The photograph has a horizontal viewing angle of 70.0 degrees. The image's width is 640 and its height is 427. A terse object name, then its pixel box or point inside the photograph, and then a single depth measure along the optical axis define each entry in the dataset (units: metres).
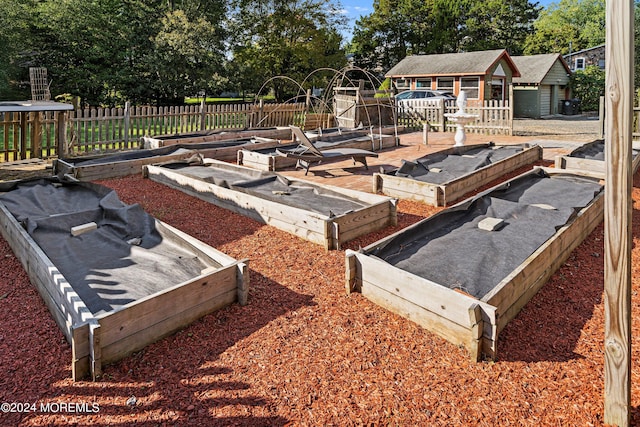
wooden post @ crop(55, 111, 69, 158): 10.49
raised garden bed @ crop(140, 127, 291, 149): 11.57
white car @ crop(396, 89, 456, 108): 24.17
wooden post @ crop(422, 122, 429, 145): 12.85
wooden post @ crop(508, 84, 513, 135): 14.88
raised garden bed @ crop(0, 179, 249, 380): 3.06
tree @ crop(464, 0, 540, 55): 40.69
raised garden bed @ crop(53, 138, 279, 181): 8.70
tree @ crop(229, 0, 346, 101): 30.11
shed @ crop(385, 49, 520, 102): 27.00
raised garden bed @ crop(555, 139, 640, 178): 8.24
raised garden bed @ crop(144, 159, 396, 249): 5.35
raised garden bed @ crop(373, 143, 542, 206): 7.08
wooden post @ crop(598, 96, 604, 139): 12.89
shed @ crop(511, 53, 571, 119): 28.73
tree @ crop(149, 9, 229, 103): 24.75
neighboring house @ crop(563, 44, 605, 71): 35.58
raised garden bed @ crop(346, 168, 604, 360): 3.26
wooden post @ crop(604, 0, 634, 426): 2.19
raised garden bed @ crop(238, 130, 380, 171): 9.67
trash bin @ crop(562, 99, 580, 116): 30.14
